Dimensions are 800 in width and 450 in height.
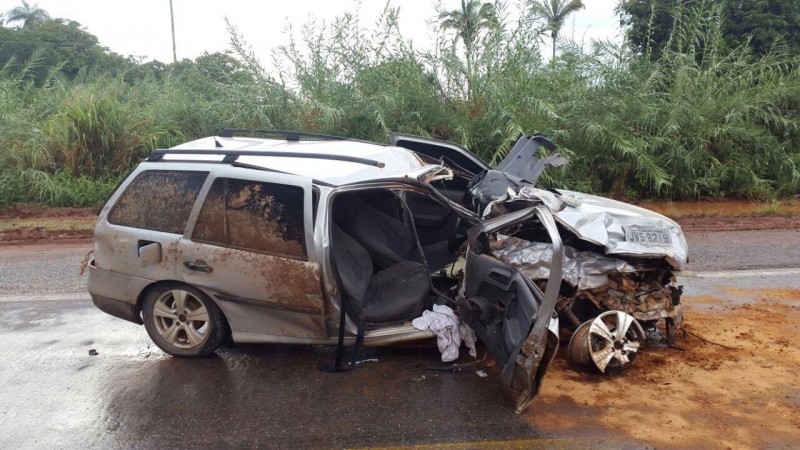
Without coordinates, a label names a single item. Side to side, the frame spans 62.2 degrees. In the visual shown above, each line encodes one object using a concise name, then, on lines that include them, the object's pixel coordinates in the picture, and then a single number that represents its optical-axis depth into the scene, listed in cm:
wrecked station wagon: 457
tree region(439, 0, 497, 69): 1254
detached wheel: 450
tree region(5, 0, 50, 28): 3956
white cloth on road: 472
